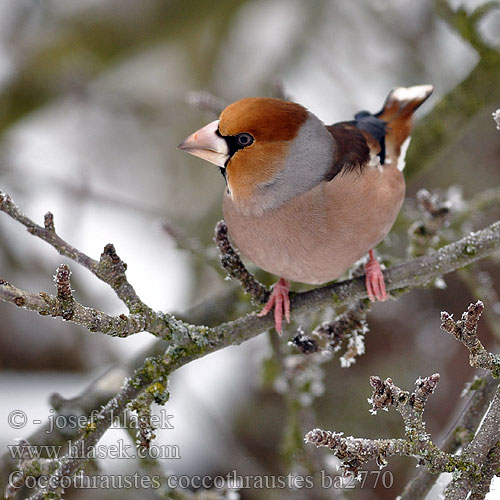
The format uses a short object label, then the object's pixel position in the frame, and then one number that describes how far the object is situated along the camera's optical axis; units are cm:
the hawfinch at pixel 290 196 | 482
